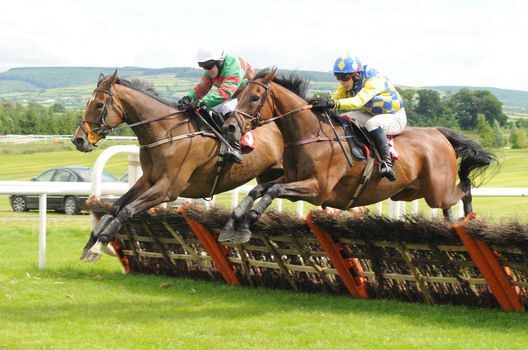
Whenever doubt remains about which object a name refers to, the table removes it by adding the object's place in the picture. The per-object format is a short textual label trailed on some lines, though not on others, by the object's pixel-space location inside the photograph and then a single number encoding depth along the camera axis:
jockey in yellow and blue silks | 15.94
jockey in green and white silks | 16.87
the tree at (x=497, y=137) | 70.44
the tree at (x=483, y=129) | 53.50
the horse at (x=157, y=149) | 16.05
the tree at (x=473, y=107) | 60.81
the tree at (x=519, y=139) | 99.00
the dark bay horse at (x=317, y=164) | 14.87
